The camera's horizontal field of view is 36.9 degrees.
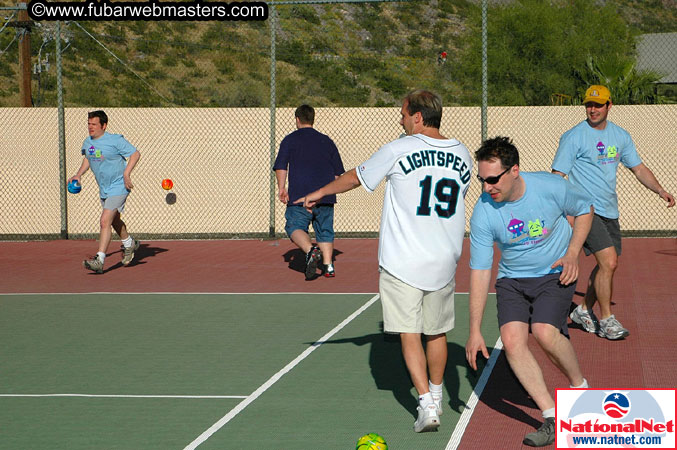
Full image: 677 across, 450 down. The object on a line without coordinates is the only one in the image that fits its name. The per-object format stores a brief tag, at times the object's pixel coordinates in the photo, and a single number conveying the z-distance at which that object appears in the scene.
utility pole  17.73
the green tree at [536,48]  43.16
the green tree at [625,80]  26.01
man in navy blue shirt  12.06
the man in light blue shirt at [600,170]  8.56
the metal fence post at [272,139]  16.41
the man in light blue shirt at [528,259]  5.60
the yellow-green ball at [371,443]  5.32
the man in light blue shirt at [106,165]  12.63
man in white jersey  5.98
